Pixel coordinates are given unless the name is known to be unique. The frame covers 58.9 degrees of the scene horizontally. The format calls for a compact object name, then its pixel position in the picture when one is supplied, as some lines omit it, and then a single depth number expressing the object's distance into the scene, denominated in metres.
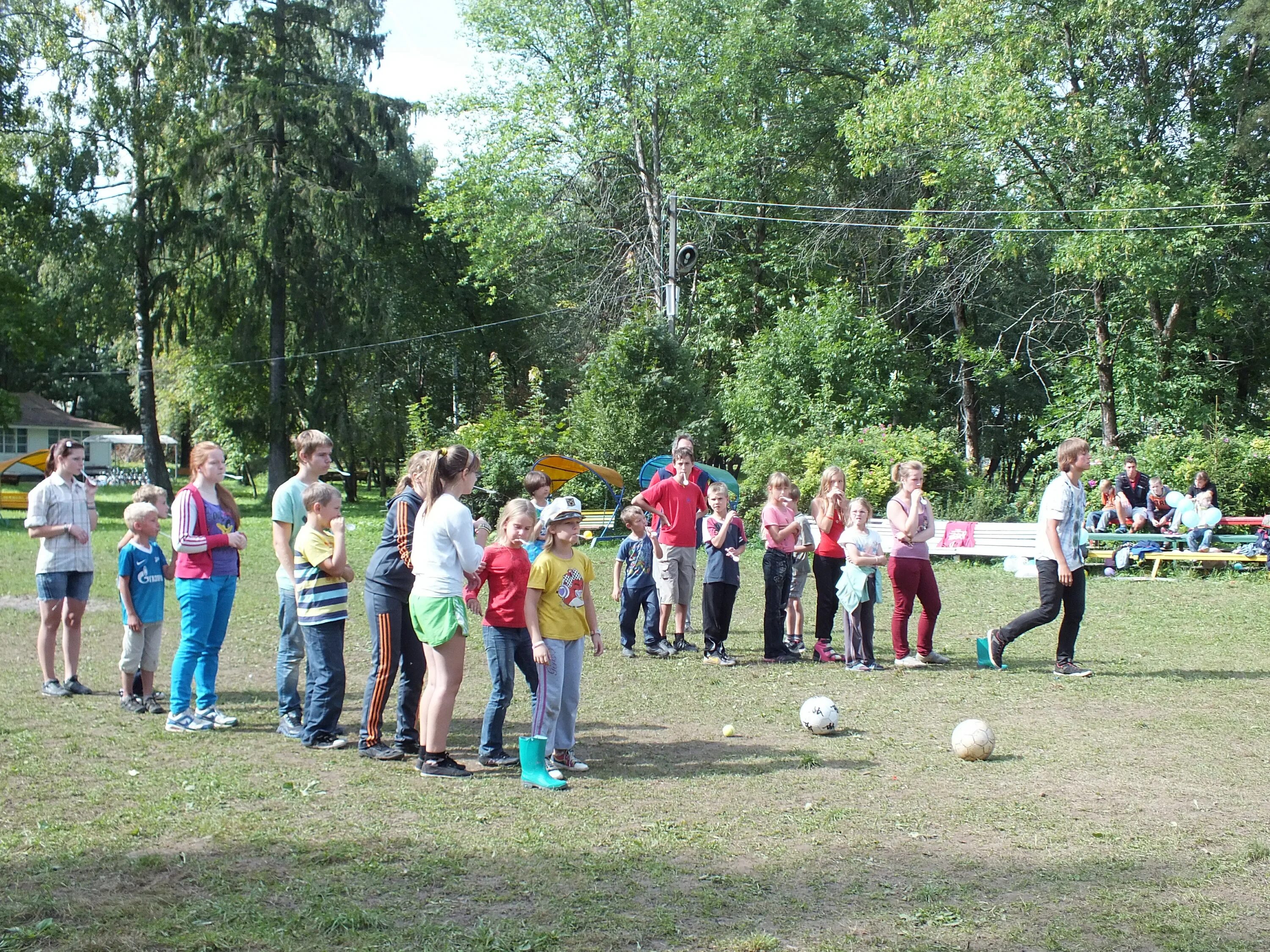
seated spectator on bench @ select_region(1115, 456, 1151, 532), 17.78
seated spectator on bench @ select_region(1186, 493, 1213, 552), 16.92
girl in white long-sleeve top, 5.73
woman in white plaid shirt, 7.83
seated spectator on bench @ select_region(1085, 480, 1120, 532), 18.14
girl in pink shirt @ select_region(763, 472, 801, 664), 9.64
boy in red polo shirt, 10.20
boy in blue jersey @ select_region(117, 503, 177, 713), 7.36
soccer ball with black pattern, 7.03
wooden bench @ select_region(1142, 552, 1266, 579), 16.19
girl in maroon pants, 9.23
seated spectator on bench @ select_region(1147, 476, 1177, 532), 18.25
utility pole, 26.92
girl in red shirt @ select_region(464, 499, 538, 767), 6.11
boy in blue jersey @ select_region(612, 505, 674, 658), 10.33
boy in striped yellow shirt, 6.26
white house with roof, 59.41
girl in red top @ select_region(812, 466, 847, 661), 9.66
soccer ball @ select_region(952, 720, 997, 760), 6.38
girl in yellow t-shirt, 5.93
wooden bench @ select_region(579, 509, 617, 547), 23.12
